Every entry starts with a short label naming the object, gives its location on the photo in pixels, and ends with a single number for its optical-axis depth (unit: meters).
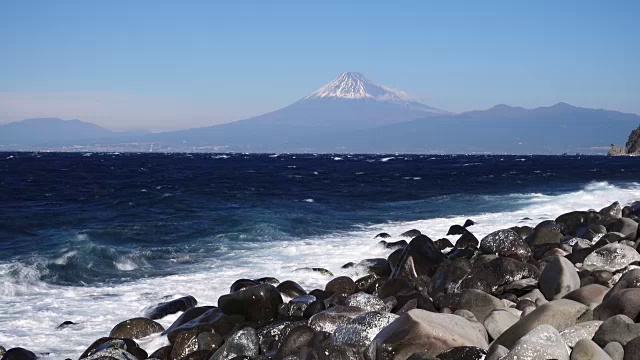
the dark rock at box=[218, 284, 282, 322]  11.55
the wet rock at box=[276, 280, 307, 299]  13.25
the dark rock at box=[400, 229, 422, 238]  21.22
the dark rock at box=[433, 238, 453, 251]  18.20
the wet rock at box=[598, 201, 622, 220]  19.98
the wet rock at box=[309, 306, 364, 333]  9.60
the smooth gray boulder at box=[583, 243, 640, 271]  11.98
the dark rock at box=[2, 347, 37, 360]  10.11
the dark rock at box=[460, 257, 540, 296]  11.45
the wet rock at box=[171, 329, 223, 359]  10.07
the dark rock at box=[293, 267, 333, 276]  15.90
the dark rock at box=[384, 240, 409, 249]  19.24
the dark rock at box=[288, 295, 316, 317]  11.59
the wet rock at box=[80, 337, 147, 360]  9.55
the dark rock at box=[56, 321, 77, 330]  11.91
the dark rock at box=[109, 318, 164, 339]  11.13
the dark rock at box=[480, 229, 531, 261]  14.21
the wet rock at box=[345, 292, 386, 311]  10.60
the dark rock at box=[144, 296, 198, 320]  12.39
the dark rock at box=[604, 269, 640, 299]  9.27
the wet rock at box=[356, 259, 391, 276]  15.34
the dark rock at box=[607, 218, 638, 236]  15.95
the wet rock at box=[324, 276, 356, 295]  13.31
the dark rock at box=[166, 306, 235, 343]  10.53
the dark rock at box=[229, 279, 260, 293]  13.64
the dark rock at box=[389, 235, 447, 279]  13.75
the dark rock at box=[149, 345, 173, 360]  10.04
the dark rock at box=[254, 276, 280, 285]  14.76
